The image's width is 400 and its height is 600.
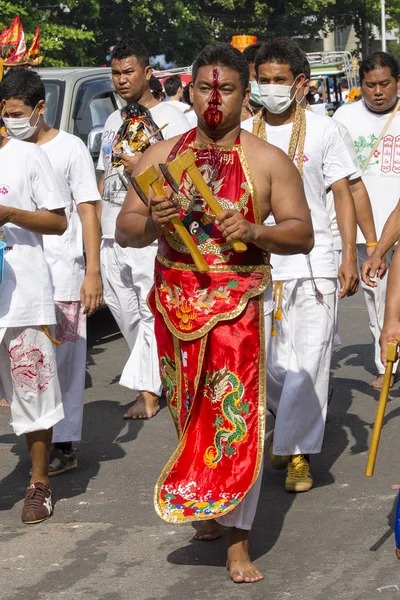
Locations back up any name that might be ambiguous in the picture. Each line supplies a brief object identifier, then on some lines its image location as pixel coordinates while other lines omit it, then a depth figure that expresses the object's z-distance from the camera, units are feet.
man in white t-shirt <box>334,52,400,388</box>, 35.87
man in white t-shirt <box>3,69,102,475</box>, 27.68
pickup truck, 41.86
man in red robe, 20.42
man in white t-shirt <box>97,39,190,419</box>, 33.04
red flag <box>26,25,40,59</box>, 41.64
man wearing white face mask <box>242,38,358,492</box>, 26.39
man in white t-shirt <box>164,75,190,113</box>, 62.76
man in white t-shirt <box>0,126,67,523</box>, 24.17
